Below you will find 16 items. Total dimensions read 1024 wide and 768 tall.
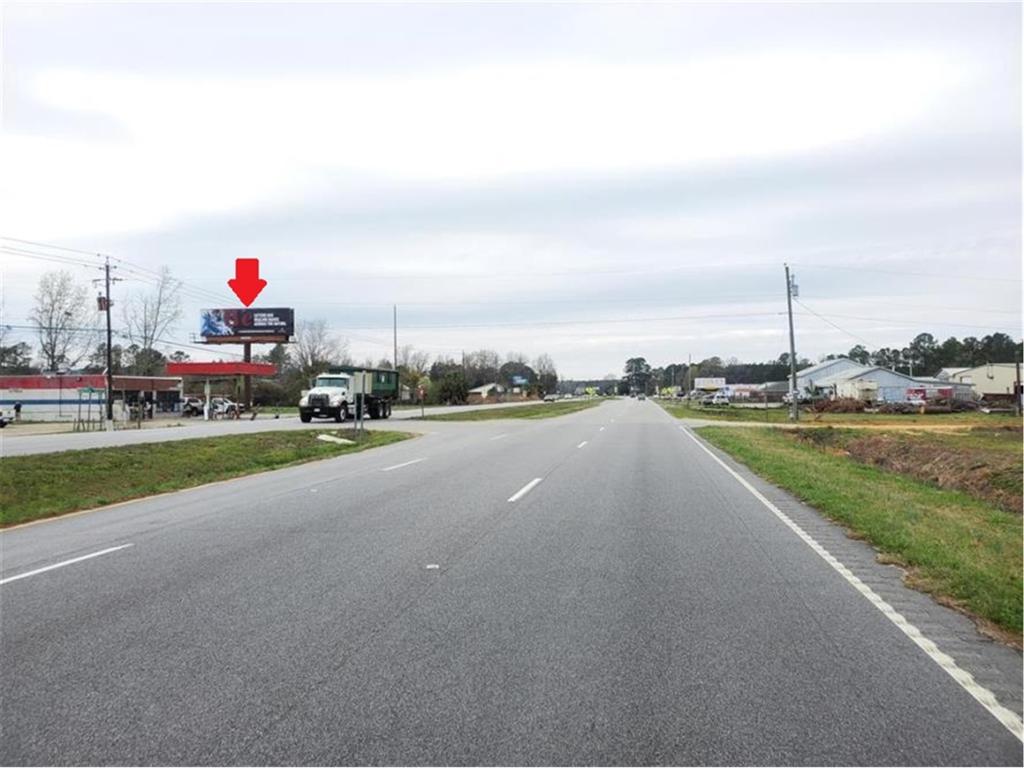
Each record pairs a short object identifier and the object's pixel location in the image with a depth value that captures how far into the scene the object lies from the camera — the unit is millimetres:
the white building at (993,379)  107438
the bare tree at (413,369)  125188
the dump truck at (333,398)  48969
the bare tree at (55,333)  77938
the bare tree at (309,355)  118375
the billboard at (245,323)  81188
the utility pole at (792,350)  54250
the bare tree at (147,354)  76312
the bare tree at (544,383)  190238
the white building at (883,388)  82875
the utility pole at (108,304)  50503
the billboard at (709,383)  152588
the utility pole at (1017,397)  67606
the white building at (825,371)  130375
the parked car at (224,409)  64562
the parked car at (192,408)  69938
